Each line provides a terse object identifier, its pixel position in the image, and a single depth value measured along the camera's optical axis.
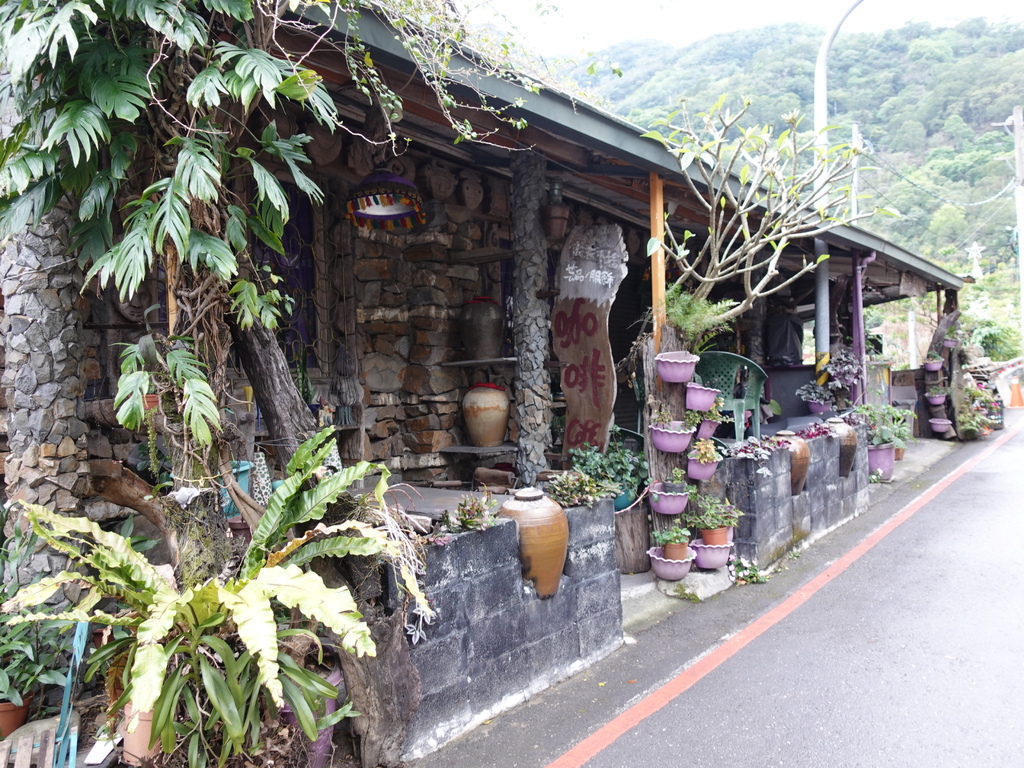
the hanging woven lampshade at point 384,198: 4.97
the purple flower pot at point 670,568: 5.24
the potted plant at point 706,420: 5.38
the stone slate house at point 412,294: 3.46
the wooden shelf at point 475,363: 6.03
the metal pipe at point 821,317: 9.46
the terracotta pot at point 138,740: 2.59
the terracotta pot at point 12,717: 2.87
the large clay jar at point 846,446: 7.48
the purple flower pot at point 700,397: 5.31
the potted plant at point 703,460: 5.32
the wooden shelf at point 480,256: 6.34
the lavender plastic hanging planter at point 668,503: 5.29
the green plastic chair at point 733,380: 6.21
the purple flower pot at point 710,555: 5.36
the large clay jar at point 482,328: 6.50
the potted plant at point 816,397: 9.58
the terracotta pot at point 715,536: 5.36
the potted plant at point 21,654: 2.88
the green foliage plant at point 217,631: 2.32
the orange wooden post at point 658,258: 5.53
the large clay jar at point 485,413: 6.34
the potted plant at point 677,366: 5.28
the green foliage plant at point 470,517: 3.38
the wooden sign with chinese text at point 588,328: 5.66
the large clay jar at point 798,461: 6.34
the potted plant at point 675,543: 5.25
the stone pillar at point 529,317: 5.69
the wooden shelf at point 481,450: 6.25
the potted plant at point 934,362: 13.14
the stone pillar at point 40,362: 3.25
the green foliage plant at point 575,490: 4.16
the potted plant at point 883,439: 9.58
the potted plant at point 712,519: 5.36
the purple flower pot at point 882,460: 9.63
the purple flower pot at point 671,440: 5.29
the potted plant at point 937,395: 13.36
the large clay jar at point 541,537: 3.66
